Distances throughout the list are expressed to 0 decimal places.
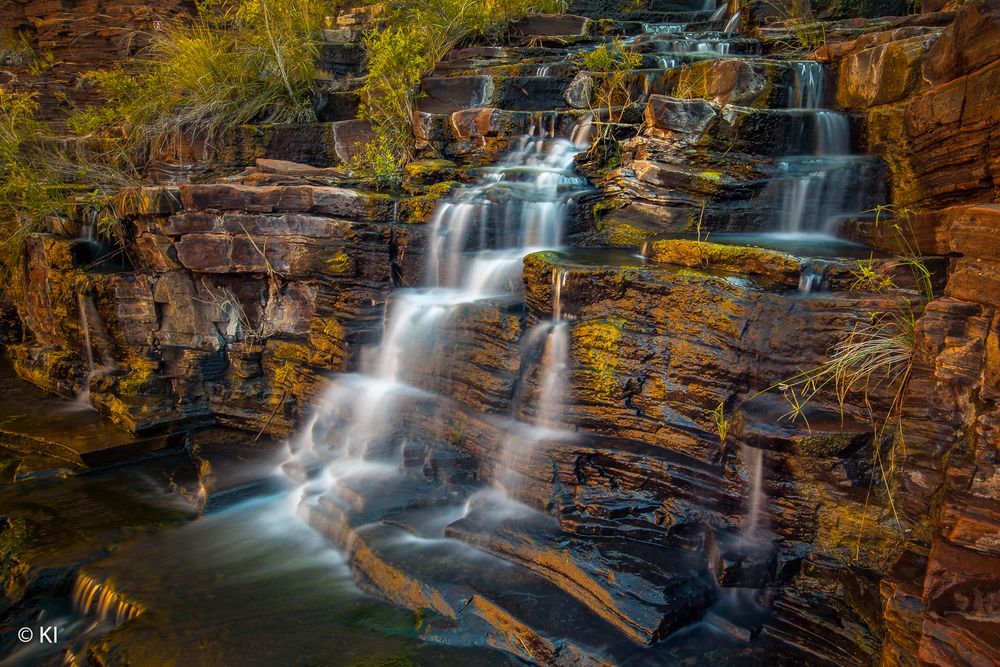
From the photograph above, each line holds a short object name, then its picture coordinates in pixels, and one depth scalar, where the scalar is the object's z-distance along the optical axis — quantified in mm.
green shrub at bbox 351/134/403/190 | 7293
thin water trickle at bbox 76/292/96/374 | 7617
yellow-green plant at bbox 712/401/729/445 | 4078
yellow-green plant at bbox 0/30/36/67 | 12555
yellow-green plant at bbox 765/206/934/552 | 3590
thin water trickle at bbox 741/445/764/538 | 3900
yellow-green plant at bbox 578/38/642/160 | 6984
